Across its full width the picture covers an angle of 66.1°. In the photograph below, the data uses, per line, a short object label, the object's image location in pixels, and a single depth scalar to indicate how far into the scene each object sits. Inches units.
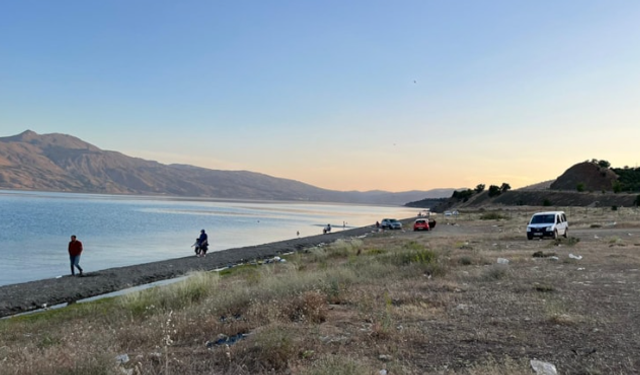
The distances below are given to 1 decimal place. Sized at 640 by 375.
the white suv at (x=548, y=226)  1056.2
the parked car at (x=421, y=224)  1950.1
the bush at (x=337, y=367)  196.7
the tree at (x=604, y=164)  5217.5
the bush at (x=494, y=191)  4832.7
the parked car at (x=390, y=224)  2381.9
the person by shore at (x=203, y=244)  1393.9
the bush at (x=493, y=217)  2367.1
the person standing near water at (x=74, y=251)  925.8
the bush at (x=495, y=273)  505.4
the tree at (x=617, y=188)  3540.8
